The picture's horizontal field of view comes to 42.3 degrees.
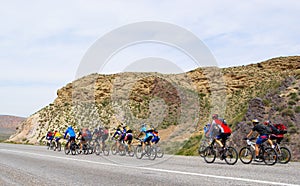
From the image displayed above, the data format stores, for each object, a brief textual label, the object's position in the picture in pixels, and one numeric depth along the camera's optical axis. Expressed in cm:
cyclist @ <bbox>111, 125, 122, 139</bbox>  2316
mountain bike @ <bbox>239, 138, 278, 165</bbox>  1513
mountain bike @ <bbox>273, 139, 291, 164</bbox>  1548
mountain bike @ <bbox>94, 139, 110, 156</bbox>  2284
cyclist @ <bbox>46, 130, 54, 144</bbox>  3196
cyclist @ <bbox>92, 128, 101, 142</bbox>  2354
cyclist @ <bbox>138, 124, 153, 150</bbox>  1881
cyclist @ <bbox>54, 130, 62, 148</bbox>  2915
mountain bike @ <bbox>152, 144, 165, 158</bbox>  1945
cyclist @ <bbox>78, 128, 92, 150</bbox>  2398
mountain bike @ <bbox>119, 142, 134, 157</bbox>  2198
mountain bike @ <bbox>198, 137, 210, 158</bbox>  1727
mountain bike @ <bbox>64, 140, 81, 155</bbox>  2376
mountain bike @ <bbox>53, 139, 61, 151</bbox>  2960
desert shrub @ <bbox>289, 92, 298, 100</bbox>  2582
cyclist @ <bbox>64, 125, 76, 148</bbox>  2386
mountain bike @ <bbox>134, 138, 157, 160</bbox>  1897
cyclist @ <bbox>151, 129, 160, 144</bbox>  1911
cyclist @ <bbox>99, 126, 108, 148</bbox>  2338
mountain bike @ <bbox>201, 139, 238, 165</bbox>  1544
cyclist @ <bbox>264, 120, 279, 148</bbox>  1586
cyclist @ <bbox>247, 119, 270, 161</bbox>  1536
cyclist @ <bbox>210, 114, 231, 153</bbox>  1566
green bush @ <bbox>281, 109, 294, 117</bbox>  2376
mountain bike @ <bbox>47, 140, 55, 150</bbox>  3132
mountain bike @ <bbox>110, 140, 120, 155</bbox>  2328
